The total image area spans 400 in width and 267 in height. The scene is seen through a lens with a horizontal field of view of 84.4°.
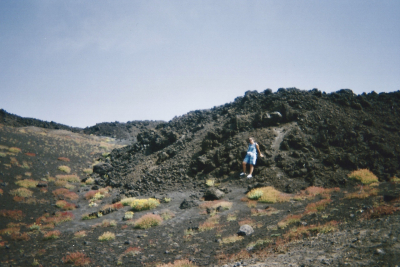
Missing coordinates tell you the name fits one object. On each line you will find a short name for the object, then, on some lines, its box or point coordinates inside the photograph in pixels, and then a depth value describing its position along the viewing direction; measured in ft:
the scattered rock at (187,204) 44.62
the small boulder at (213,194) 46.46
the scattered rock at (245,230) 27.88
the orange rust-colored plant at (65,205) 52.82
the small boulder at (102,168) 84.02
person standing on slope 50.70
